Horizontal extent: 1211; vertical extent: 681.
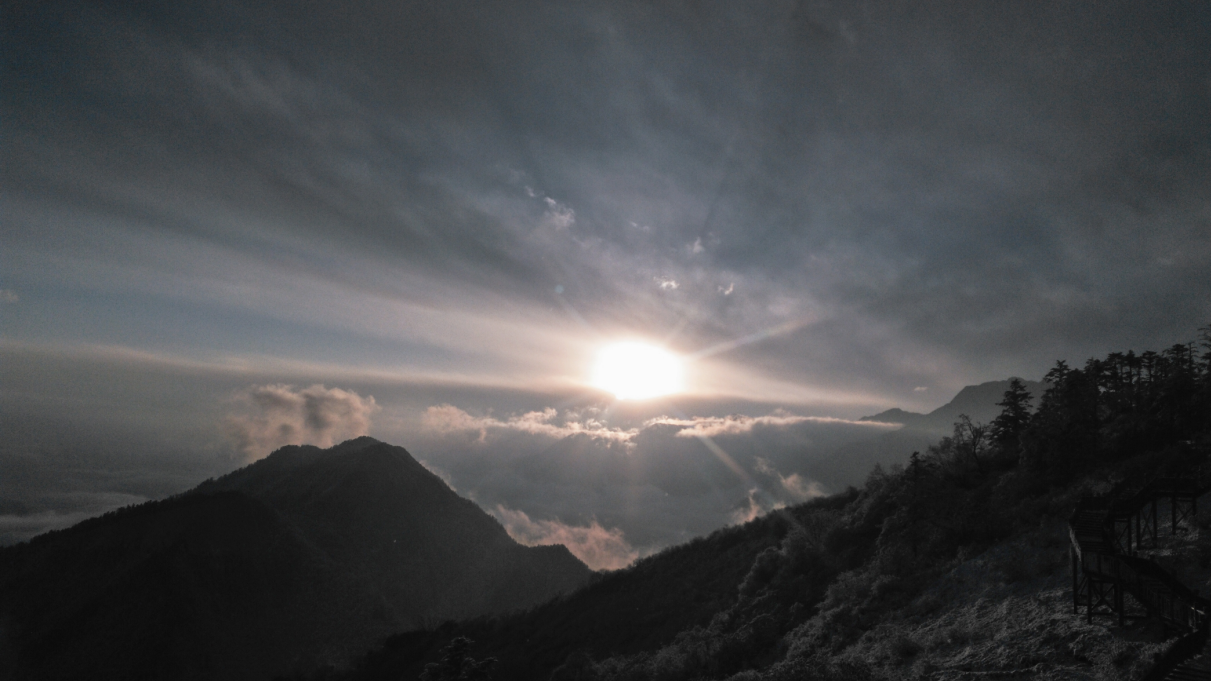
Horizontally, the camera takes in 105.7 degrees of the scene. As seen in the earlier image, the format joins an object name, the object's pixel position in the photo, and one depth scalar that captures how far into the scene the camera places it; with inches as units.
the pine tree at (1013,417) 1898.4
